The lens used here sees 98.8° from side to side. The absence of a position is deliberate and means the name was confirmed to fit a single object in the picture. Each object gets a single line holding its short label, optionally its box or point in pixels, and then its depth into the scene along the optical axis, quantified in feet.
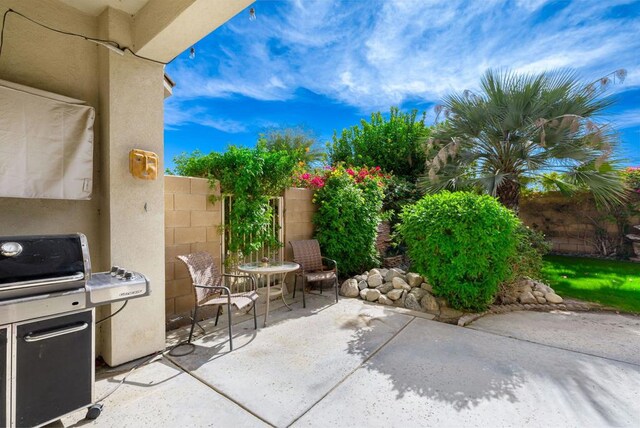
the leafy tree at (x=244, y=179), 15.52
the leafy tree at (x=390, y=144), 37.27
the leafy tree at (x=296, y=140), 66.23
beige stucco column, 10.02
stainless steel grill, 6.08
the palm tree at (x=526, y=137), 19.98
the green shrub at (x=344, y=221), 21.22
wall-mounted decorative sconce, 10.22
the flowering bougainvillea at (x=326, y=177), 21.88
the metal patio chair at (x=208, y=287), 11.88
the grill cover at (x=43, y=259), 6.17
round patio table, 14.32
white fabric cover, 8.14
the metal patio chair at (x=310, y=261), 17.85
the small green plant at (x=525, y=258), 16.79
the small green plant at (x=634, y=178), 29.73
